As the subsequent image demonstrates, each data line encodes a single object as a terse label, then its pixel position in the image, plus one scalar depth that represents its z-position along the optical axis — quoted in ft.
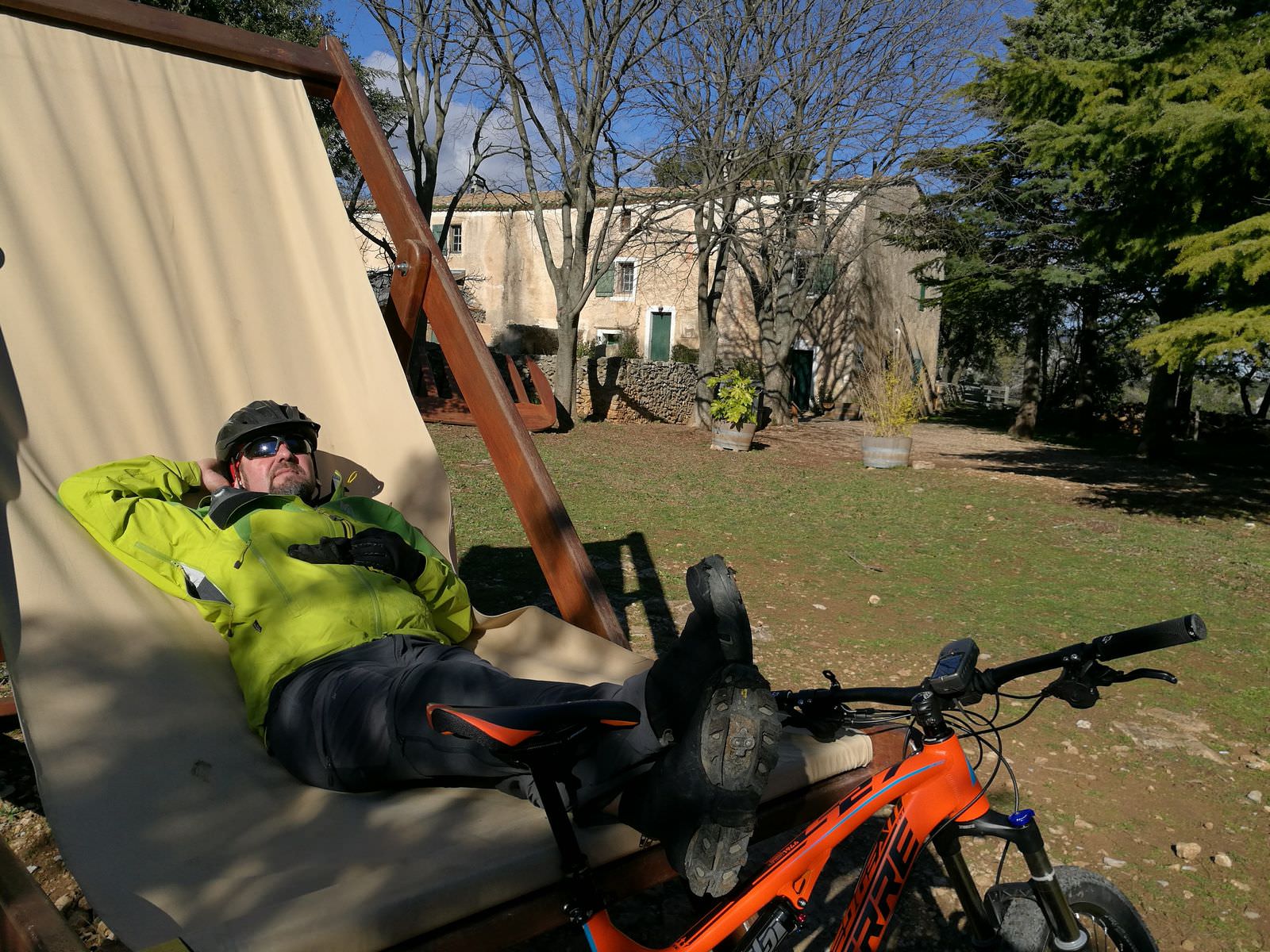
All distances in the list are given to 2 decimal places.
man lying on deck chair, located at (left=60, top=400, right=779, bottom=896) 4.12
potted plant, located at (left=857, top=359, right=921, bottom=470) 35.04
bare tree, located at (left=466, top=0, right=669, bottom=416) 40.78
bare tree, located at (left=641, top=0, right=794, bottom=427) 41.68
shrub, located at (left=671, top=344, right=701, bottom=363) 69.00
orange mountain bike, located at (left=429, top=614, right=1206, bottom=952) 3.91
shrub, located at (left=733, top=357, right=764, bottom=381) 60.90
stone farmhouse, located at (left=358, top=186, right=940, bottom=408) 67.87
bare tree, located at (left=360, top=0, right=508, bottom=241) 40.42
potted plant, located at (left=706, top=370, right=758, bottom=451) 39.73
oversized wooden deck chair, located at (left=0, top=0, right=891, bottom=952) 4.66
